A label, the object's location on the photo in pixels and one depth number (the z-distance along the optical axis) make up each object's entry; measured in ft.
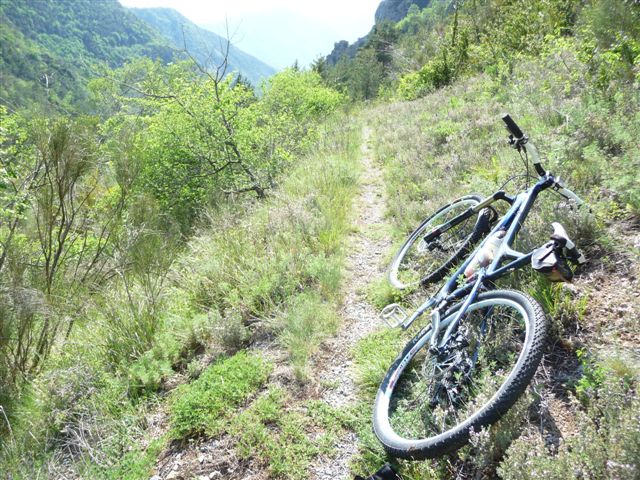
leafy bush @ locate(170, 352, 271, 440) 10.19
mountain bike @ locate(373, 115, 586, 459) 6.89
